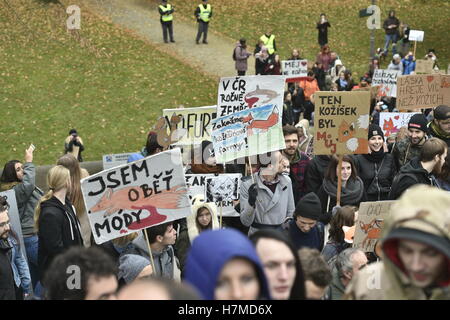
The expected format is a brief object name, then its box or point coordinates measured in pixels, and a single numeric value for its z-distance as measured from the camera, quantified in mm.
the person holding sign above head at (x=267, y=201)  15437
